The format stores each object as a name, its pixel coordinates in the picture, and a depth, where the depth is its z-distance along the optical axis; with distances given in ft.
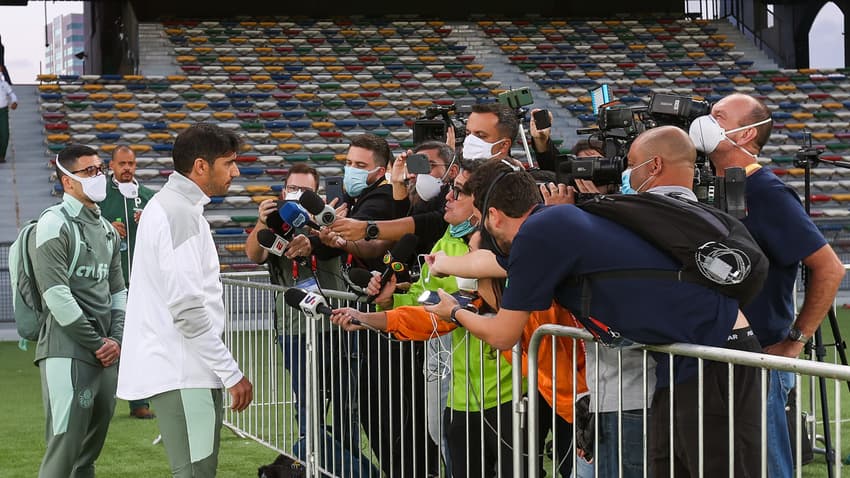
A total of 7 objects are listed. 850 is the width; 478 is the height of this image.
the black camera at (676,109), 12.73
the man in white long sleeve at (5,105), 56.34
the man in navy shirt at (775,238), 12.60
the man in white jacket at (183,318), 12.11
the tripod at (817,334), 14.69
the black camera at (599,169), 11.68
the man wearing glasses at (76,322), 15.31
